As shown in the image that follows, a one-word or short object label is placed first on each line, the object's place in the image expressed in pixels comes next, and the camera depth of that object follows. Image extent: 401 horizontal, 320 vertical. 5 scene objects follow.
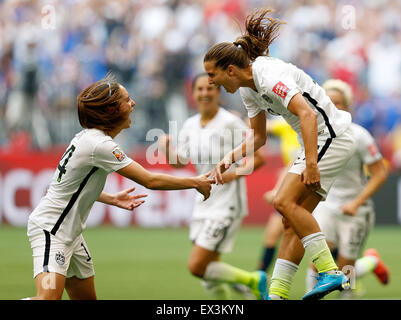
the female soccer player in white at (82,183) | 9.72
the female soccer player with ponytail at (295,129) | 10.19
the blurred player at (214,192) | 13.70
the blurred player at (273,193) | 16.45
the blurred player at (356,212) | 14.63
